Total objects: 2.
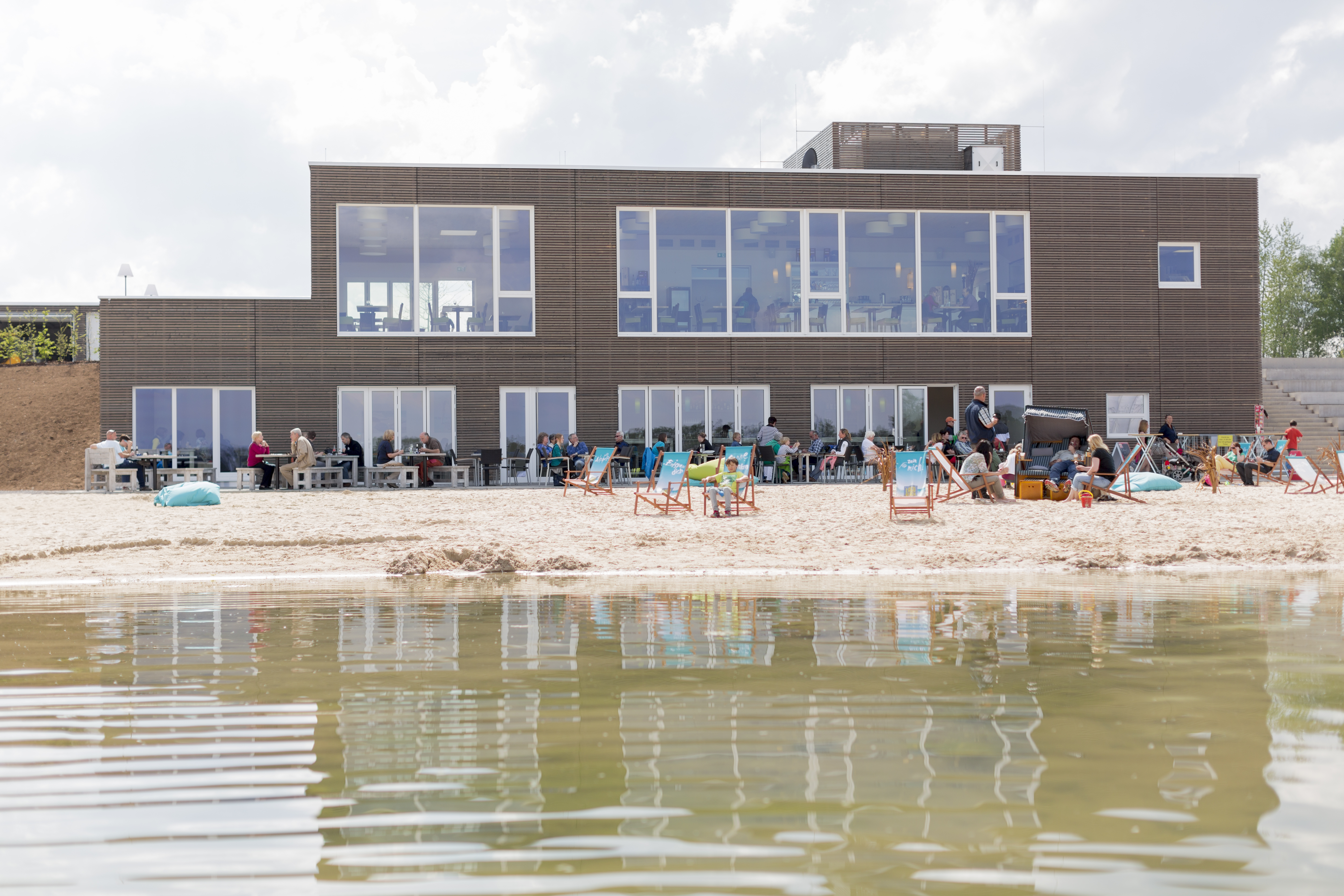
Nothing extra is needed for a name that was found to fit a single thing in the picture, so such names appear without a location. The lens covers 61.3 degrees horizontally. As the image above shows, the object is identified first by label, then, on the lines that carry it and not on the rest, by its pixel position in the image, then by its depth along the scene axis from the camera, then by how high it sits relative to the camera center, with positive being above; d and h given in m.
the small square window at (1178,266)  24.19 +4.09
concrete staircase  27.34 +1.60
